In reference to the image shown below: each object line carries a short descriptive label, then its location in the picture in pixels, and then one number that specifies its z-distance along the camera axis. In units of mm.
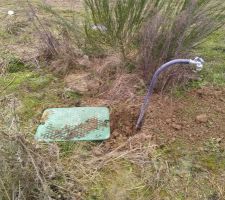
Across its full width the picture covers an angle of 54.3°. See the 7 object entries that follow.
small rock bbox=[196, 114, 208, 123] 1394
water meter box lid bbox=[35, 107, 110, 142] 1363
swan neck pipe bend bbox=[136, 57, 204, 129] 1187
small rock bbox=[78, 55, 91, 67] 1761
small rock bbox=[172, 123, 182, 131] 1367
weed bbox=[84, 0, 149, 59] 1628
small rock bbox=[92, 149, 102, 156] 1280
